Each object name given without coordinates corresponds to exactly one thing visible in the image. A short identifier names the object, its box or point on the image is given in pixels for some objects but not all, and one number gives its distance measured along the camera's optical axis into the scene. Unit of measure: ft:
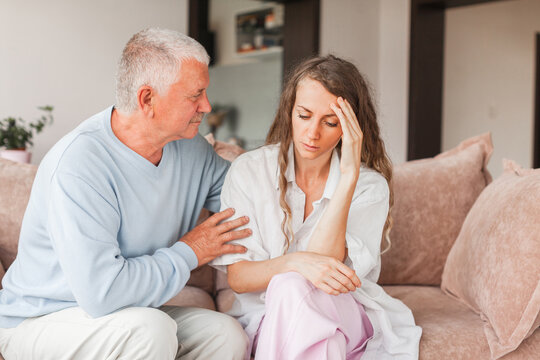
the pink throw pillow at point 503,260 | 5.49
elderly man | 4.65
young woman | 4.94
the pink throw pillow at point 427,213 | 7.16
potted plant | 10.37
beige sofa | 6.64
